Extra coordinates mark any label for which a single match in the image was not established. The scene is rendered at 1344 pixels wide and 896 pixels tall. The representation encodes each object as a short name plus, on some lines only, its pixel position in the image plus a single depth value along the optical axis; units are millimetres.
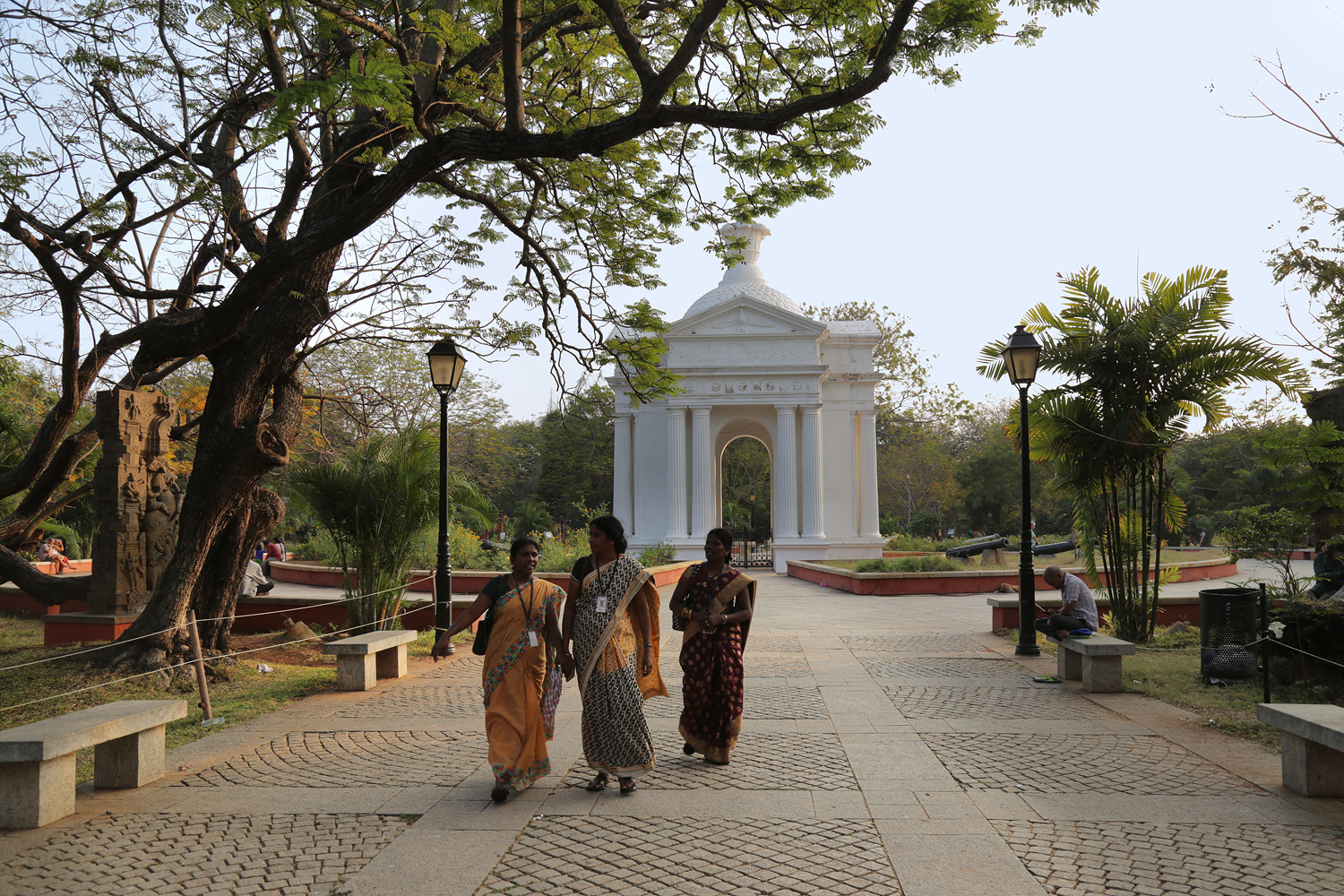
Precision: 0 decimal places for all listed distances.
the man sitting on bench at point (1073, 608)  10102
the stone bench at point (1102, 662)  8367
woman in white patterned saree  5227
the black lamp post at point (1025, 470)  10766
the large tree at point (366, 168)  7312
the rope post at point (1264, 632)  6914
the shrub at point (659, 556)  25562
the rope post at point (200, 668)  7078
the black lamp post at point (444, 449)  11227
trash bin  8547
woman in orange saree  5133
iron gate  34422
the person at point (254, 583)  15619
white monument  32531
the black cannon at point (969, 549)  27469
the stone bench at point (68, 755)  4750
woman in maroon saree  5977
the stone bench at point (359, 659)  8859
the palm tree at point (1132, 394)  10766
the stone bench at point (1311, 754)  5020
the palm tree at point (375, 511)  11555
